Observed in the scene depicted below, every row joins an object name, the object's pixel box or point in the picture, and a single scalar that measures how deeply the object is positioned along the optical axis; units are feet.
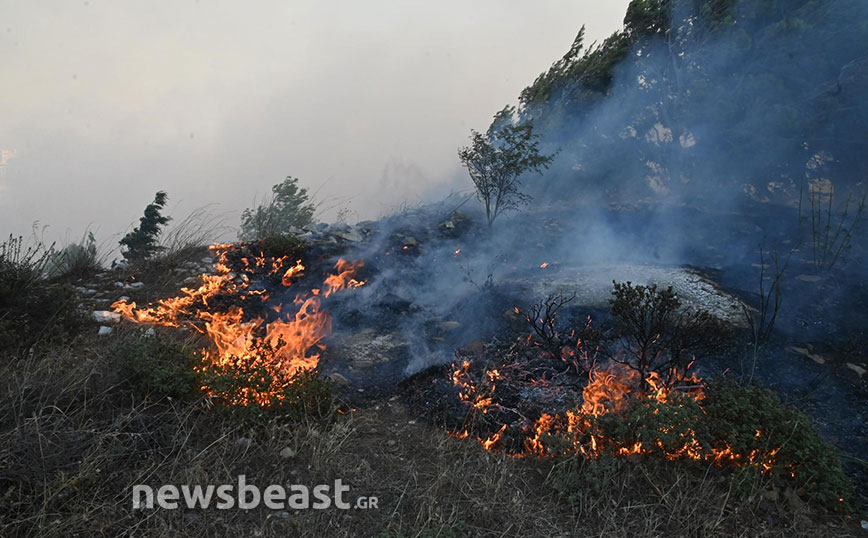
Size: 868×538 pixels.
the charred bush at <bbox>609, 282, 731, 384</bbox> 12.82
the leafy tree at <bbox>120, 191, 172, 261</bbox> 29.11
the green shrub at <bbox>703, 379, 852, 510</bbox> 9.39
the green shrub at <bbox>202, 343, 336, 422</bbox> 10.84
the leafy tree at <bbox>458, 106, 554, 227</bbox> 29.58
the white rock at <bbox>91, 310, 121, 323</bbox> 17.46
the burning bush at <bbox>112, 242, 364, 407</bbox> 11.38
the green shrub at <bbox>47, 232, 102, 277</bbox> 22.95
